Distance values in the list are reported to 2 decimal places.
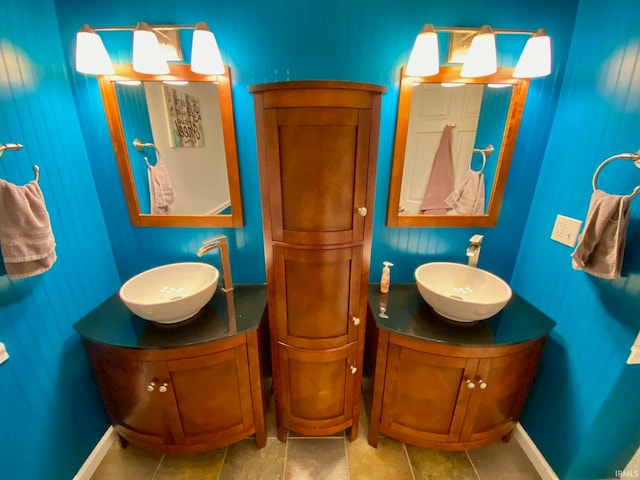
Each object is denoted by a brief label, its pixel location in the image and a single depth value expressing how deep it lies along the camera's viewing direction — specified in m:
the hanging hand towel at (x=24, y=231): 0.92
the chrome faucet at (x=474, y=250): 1.43
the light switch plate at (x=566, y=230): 1.24
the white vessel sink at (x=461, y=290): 1.18
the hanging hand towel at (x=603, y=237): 0.95
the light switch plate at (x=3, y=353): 0.98
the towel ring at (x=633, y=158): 0.92
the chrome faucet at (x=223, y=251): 1.37
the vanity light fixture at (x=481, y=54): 1.13
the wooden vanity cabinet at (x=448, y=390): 1.21
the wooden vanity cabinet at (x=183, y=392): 1.19
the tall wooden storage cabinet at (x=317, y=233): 0.97
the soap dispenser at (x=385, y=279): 1.51
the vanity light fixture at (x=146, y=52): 1.10
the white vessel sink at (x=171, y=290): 1.15
